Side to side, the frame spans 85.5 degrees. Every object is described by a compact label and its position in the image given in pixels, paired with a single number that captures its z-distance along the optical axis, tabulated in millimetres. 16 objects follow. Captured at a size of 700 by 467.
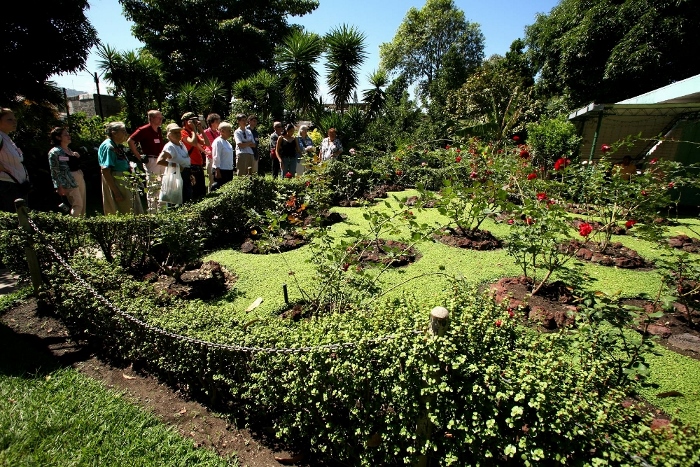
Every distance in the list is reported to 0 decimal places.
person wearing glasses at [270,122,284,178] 8938
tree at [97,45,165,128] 16859
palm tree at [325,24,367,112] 14844
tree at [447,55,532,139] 21542
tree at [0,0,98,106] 9727
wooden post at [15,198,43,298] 3867
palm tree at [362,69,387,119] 15928
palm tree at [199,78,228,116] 18375
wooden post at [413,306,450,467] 1789
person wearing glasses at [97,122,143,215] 5465
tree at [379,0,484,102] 35969
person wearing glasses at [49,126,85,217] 5478
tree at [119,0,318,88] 25609
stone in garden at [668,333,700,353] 3197
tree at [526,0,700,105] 14742
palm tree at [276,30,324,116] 14781
